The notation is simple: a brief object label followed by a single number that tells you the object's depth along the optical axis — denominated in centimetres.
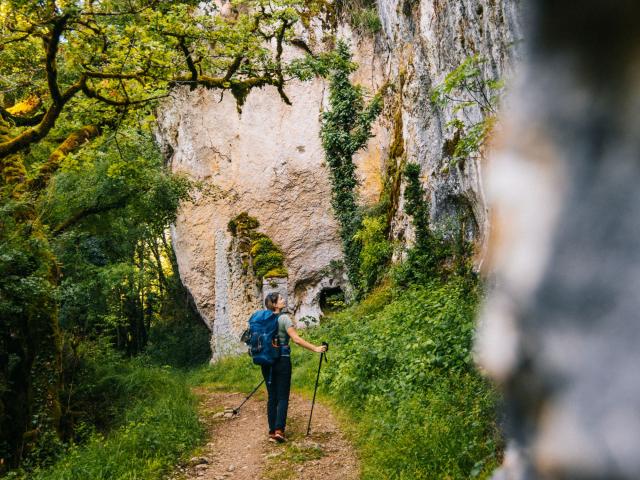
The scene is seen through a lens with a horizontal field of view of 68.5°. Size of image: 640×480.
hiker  612
